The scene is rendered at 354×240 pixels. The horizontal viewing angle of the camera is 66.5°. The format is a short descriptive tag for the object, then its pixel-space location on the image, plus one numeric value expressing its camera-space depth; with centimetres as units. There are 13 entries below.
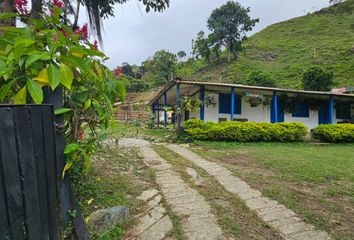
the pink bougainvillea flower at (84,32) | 189
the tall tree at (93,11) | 317
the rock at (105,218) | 229
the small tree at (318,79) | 2117
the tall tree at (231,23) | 3478
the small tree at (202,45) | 3819
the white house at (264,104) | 1163
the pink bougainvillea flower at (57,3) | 178
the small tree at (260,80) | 2283
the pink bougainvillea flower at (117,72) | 209
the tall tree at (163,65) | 3488
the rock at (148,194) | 316
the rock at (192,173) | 434
